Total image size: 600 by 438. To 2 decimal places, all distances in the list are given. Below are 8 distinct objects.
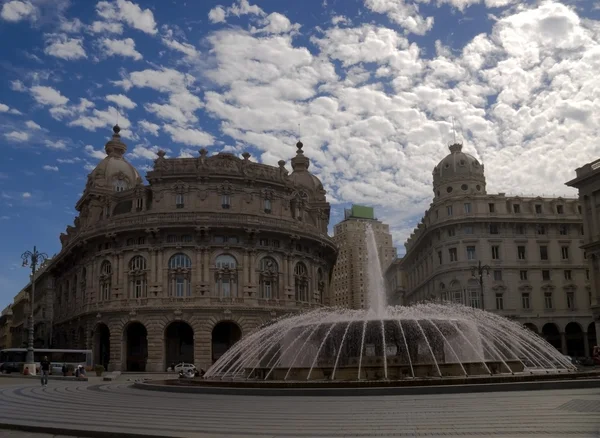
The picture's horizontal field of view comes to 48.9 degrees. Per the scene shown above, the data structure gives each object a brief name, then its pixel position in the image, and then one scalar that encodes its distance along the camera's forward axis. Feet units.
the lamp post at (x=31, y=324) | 143.84
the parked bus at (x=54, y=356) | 178.50
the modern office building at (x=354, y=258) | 465.47
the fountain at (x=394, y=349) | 71.51
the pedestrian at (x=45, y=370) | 105.23
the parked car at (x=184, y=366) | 167.19
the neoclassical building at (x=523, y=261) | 223.10
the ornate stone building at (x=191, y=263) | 183.42
